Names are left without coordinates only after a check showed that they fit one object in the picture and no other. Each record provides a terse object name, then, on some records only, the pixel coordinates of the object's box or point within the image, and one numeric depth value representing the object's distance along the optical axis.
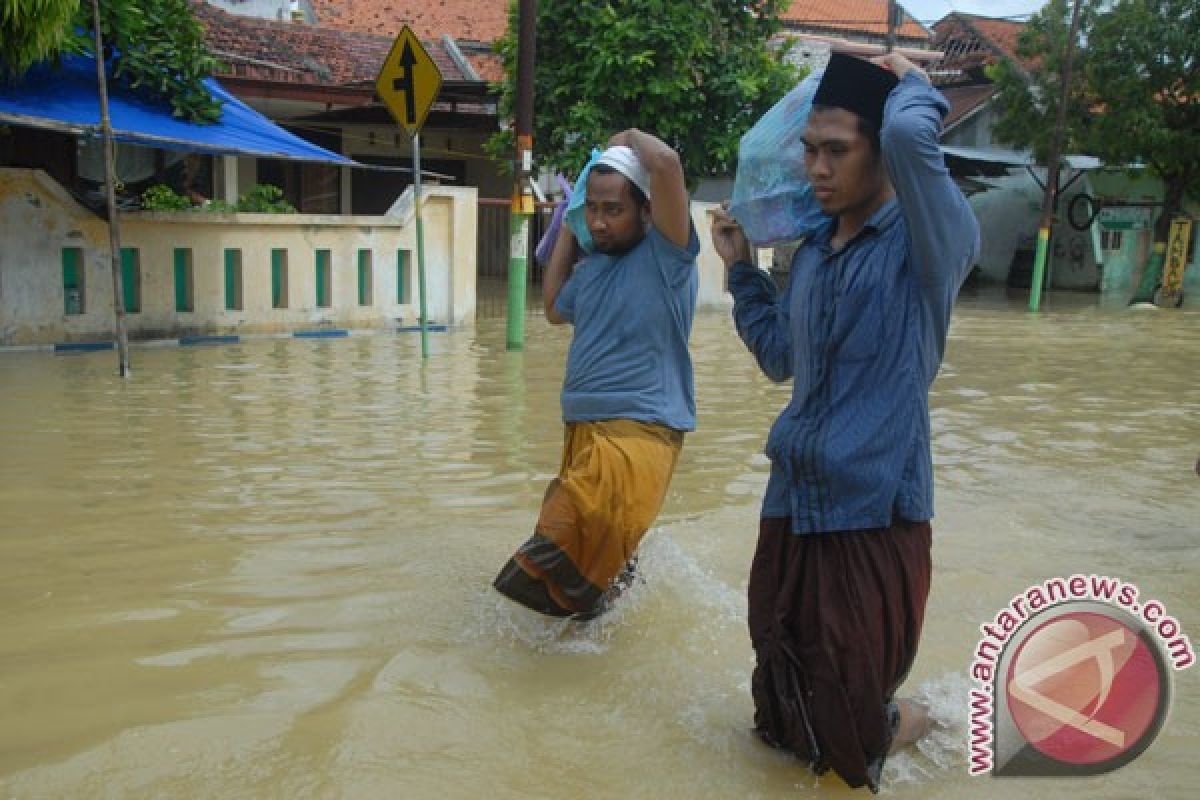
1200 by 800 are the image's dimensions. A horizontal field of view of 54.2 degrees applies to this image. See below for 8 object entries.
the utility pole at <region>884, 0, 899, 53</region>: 17.88
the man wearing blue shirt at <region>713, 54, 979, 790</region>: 2.64
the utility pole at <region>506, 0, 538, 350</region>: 11.09
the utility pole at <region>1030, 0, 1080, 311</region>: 19.66
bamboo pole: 8.80
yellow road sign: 9.88
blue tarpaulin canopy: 10.13
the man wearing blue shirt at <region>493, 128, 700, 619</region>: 3.50
